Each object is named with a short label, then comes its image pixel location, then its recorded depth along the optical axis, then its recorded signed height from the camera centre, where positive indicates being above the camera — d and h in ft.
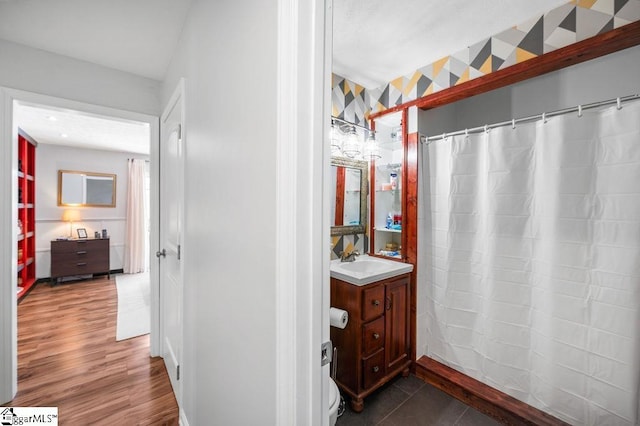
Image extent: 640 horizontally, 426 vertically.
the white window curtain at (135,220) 16.83 -0.66
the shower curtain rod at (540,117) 4.44 +1.92
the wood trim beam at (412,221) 7.06 -0.23
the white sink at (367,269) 5.74 -1.39
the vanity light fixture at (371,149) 8.09 +1.90
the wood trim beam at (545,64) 4.34 +2.83
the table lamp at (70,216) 15.20 -0.39
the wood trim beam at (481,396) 5.29 -3.95
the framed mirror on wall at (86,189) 15.15 +1.21
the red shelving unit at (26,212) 12.12 -0.15
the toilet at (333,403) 3.94 -2.92
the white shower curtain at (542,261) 4.51 -0.98
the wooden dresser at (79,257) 14.01 -2.61
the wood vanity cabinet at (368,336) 5.73 -2.79
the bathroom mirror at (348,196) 7.52 +0.47
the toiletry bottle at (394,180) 7.86 +0.95
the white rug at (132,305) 9.27 -4.07
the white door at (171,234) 5.50 -0.57
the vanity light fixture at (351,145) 7.66 +1.92
